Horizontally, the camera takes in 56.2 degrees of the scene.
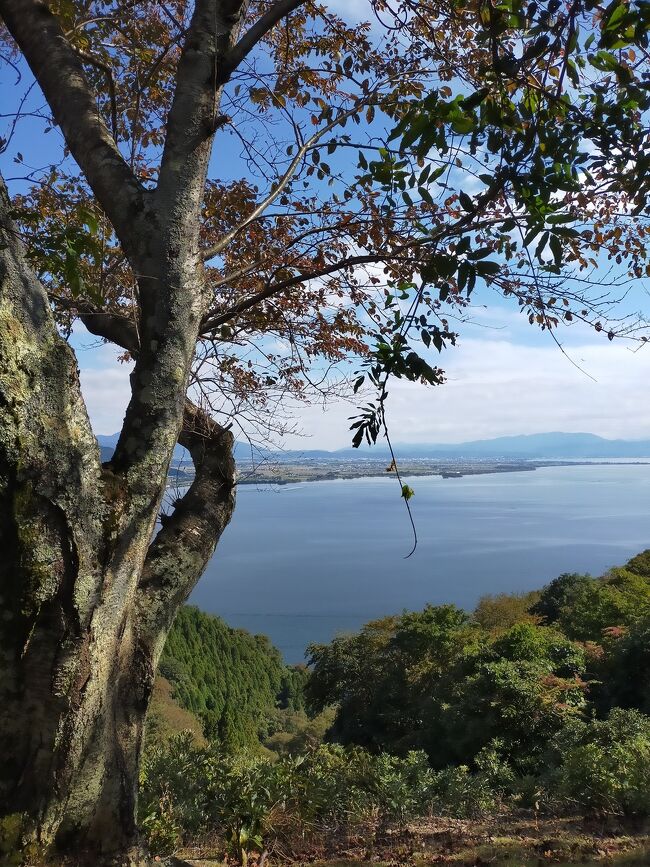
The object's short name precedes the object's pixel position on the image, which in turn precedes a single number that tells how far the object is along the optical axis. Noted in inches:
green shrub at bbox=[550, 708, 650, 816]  118.8
